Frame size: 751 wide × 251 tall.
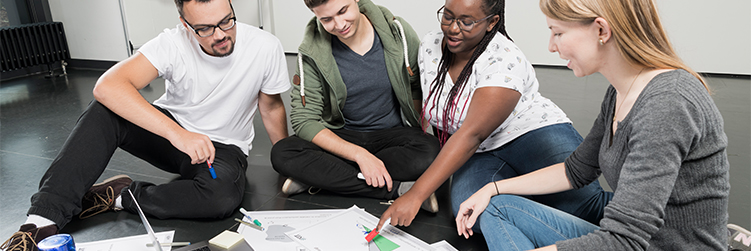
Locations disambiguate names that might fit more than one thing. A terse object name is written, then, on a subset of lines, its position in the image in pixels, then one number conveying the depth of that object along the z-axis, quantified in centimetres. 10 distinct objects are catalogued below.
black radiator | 461
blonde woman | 84
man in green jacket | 186
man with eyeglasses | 159
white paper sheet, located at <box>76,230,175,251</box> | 152
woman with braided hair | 147
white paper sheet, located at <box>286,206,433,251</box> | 147
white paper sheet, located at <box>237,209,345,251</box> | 150
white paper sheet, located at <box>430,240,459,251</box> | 148
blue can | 119
